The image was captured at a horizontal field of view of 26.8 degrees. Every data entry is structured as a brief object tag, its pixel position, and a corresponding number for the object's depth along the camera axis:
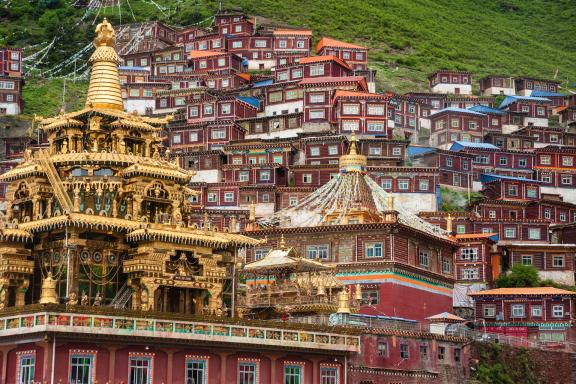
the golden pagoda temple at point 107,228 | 49.66
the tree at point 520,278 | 96.88
